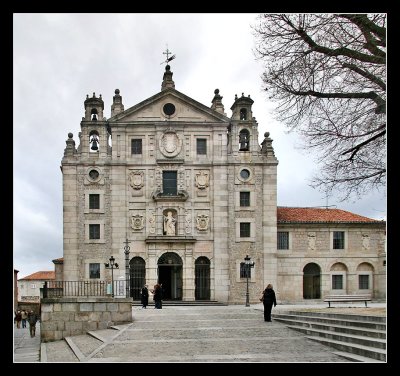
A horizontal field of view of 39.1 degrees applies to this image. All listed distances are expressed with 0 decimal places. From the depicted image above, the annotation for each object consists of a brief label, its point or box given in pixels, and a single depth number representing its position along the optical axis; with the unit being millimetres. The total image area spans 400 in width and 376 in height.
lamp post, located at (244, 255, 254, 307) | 32950
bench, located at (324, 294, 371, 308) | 28766
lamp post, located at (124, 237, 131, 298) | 33050
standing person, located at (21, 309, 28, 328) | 46228
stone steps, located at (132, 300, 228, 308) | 35850
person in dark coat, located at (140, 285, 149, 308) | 31641
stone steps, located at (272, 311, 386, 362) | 13305
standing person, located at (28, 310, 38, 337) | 35616
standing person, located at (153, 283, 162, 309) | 31250
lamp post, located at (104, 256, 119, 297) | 36134
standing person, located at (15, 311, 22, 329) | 42653
